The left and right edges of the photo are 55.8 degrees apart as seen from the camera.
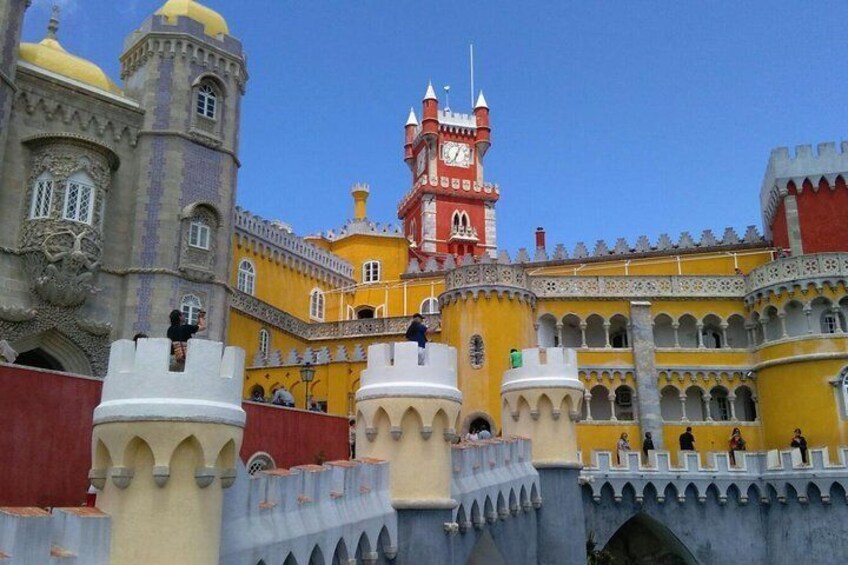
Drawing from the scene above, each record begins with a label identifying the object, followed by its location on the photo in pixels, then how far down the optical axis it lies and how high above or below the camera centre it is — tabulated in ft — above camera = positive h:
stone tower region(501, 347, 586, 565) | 63.67 +2.95
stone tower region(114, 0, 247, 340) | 89.66 +35.36
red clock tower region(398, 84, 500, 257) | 216.74 +76.63
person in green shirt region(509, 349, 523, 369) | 65.57 +8.63
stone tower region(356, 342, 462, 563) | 41.57 +1.91
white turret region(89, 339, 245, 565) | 26.61 +0.58
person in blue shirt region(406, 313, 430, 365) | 47.82 +8.03
